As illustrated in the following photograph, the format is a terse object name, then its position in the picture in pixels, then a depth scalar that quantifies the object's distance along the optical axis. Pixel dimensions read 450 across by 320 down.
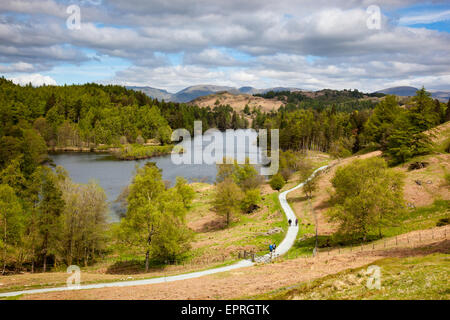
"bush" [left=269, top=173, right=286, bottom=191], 80.44
